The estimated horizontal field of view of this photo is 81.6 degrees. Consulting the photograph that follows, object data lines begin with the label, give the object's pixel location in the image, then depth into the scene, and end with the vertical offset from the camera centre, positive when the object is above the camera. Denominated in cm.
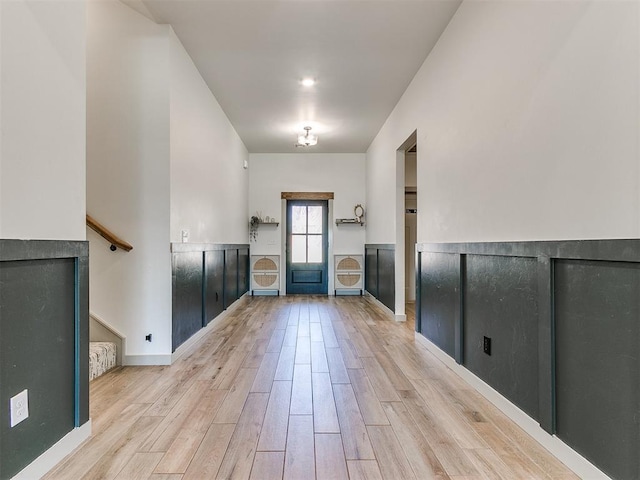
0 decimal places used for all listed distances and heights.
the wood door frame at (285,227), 748 +32
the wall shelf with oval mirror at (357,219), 737 +48
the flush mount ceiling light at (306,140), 566 +158
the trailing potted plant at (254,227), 728 +31
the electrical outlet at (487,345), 236 -66
